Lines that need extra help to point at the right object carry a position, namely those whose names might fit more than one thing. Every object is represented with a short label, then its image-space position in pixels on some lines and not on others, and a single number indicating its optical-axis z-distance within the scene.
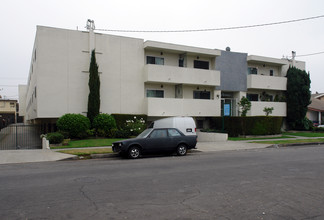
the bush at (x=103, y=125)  20.44
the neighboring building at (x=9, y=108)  67.94
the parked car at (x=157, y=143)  12.69
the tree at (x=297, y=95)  28.83
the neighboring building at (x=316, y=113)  36.99
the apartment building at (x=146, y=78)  20.62
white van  17.98
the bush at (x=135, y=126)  20.96
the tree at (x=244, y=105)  24.38
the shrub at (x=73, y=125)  19.09
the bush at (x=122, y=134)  20.28
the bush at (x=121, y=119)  21.88
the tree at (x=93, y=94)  20.95
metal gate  19.64
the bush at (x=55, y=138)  16.30
